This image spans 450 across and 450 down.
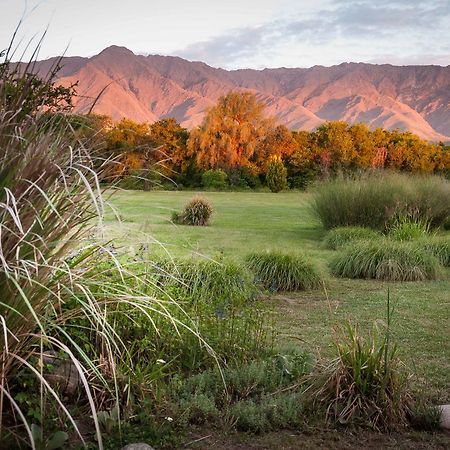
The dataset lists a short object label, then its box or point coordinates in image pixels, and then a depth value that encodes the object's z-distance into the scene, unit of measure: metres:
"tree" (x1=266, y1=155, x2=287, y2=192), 29.08
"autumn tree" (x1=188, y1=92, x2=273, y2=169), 33.66
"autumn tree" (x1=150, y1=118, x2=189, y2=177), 33.31
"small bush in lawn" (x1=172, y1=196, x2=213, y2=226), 14.34
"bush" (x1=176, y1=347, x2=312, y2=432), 2.86
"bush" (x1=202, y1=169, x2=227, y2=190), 32.28
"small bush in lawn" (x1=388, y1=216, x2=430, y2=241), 10.33
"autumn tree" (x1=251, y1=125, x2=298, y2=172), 35.12
